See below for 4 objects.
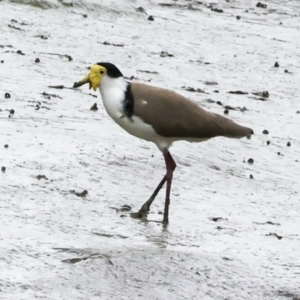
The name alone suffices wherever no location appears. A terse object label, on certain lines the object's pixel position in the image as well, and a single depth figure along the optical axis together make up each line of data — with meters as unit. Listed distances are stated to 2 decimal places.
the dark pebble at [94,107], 22.37
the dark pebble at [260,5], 39.87
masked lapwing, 16.77
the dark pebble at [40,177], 17.30
